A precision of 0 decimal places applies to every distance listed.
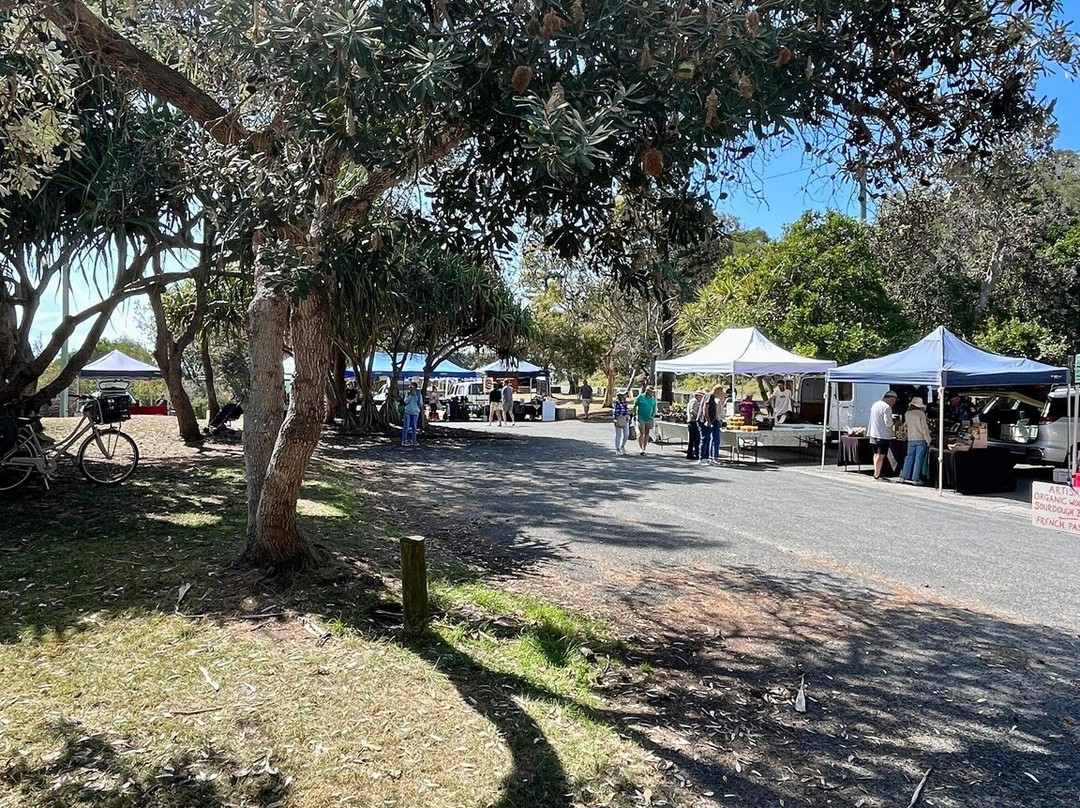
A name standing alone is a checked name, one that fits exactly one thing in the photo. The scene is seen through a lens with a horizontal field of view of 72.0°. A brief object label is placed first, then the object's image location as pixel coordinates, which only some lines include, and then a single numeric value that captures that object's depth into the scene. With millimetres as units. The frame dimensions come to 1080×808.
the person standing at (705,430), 16266
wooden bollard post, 4746
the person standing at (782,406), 21172
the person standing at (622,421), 16641
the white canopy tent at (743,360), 16344
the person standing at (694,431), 16453
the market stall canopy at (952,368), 11984
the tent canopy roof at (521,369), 32219
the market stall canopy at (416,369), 26219
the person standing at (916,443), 13289
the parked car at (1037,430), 14523
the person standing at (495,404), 26594
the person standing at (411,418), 18048
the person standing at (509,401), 26484
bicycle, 8266
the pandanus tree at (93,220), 7525
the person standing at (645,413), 16719
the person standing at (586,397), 33422
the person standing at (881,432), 14156
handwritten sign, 6070
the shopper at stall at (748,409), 19172
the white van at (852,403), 19080
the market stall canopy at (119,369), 29469
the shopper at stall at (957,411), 16688
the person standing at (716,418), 16094
